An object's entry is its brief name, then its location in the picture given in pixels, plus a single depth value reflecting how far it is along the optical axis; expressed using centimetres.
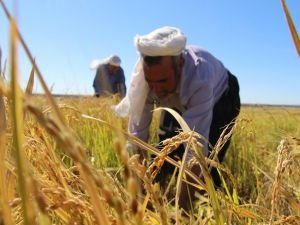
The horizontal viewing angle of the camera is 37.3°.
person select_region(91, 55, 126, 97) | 492
